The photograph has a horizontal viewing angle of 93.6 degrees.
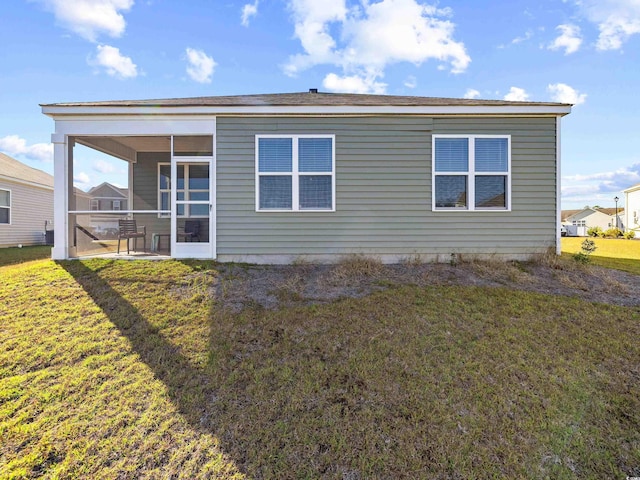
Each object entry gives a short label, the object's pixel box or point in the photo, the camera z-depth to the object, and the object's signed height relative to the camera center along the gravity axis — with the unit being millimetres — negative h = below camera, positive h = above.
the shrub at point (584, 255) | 6855 -447
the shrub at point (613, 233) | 25112 +272
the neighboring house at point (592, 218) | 41769 +2853
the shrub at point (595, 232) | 27111 +383
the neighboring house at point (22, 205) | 12945 +1339
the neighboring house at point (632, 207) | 25531 +2578
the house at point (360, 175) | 6840 +1388
